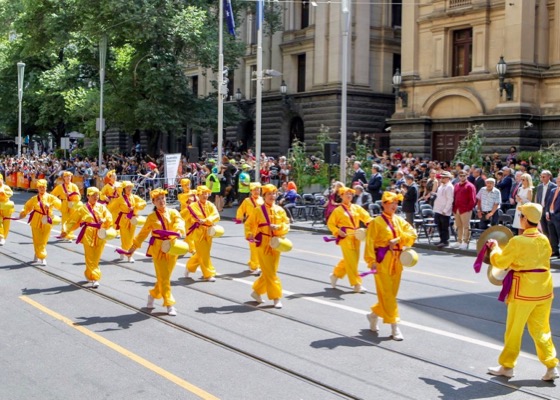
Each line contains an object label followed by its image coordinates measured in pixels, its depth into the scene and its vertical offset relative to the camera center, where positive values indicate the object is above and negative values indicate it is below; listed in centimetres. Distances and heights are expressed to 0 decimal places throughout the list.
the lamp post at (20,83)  4594 +479
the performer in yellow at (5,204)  1692 -78
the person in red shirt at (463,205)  1852 -66
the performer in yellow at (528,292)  775 -109
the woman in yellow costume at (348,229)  1247 -86
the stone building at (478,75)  2980 +387
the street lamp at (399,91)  3397 +351
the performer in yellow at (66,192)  1774 -54
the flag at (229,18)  2856 +539
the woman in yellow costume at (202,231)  1341 -101
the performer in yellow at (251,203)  1326 -52
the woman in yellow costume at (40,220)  1512 -99
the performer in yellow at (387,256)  941 -95
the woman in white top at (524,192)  1648 -30
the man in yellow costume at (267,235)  1130 -90
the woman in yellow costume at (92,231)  1274 -99
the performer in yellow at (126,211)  1597 -83
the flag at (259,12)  2639 +520
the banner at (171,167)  3144 +10
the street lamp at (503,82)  2967 +345
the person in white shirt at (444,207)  1872 -73
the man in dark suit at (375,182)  2208 -22
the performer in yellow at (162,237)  1068 -88
